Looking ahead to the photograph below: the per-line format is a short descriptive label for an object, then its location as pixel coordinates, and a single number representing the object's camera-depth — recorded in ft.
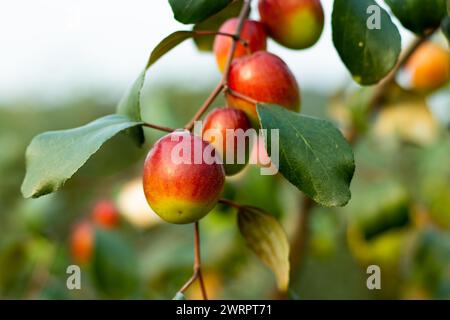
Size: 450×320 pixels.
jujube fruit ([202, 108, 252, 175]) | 1.43
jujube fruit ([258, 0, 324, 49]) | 1.53
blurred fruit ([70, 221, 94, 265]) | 2.69
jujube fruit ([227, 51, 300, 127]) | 1.46
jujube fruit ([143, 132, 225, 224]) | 1.36
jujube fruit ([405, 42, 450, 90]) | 2.30
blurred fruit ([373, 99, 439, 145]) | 2.33
